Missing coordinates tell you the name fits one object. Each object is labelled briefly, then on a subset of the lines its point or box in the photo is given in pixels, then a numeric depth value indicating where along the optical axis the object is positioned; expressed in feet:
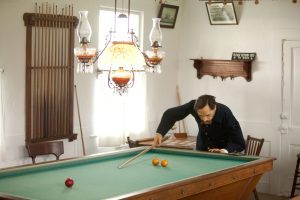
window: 22.75
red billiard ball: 11.88
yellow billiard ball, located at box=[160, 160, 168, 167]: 14.55
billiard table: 11.47
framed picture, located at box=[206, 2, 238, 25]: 24.09
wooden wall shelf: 24.09
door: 23.08
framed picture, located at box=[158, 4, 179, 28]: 24.77
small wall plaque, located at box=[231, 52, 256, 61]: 23.85
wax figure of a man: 17.01
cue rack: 19.56
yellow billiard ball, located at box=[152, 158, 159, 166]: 14.73
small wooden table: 21.16
